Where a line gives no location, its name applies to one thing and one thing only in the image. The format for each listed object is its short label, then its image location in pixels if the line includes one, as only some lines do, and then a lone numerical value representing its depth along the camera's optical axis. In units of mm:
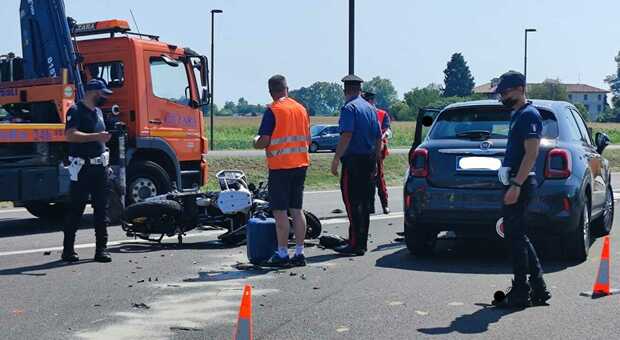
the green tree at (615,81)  174512
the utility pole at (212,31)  42531
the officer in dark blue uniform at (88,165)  9234
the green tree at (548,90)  98875
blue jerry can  8945
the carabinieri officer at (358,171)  9633
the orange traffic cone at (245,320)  4707
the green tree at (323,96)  188250
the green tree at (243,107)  181125
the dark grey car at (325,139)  44594
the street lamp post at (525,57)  54022
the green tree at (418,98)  110250
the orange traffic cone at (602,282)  7357
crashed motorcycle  10461
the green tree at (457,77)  156500
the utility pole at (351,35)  19156
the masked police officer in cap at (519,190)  6836
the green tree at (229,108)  172600
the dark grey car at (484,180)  8594
